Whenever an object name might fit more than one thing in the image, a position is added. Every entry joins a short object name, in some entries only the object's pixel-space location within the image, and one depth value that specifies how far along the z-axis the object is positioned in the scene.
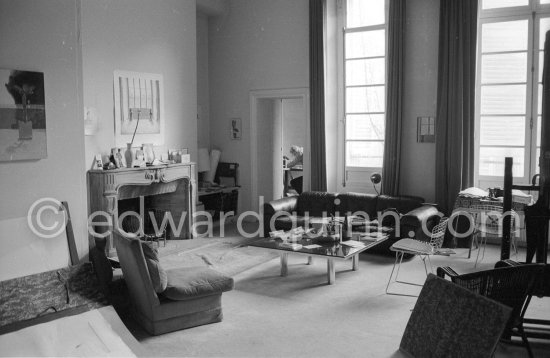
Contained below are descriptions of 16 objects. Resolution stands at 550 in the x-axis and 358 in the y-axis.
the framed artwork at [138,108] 7.11
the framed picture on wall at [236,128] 9.31
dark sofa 6.73
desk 9.02
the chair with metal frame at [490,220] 6.42
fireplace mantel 6.53
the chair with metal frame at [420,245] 5.31
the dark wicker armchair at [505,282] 3.23
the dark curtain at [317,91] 8.23
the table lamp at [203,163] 8.99
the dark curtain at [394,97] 7.68
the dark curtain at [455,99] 7.19
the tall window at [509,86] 7.10
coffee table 5.43
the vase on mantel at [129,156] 7.05
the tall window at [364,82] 8.15
